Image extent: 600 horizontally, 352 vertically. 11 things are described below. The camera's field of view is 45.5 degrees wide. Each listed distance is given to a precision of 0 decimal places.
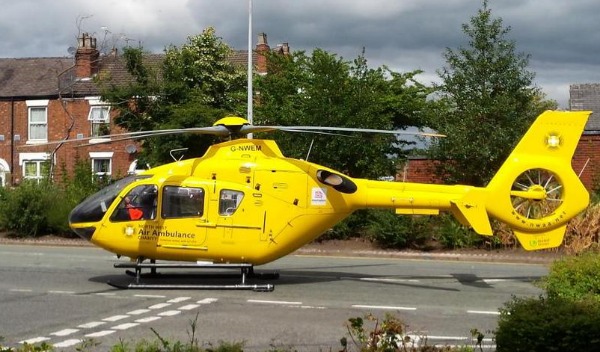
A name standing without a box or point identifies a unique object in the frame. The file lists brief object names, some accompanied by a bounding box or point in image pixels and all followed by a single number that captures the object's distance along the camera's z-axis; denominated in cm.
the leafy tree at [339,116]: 2202
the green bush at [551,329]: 539
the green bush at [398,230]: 2038
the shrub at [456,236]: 2002
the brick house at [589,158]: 2435
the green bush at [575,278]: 854
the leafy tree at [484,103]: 2055
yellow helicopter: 1245
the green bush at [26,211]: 2408
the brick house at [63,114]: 3612
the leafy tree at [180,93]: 2675
